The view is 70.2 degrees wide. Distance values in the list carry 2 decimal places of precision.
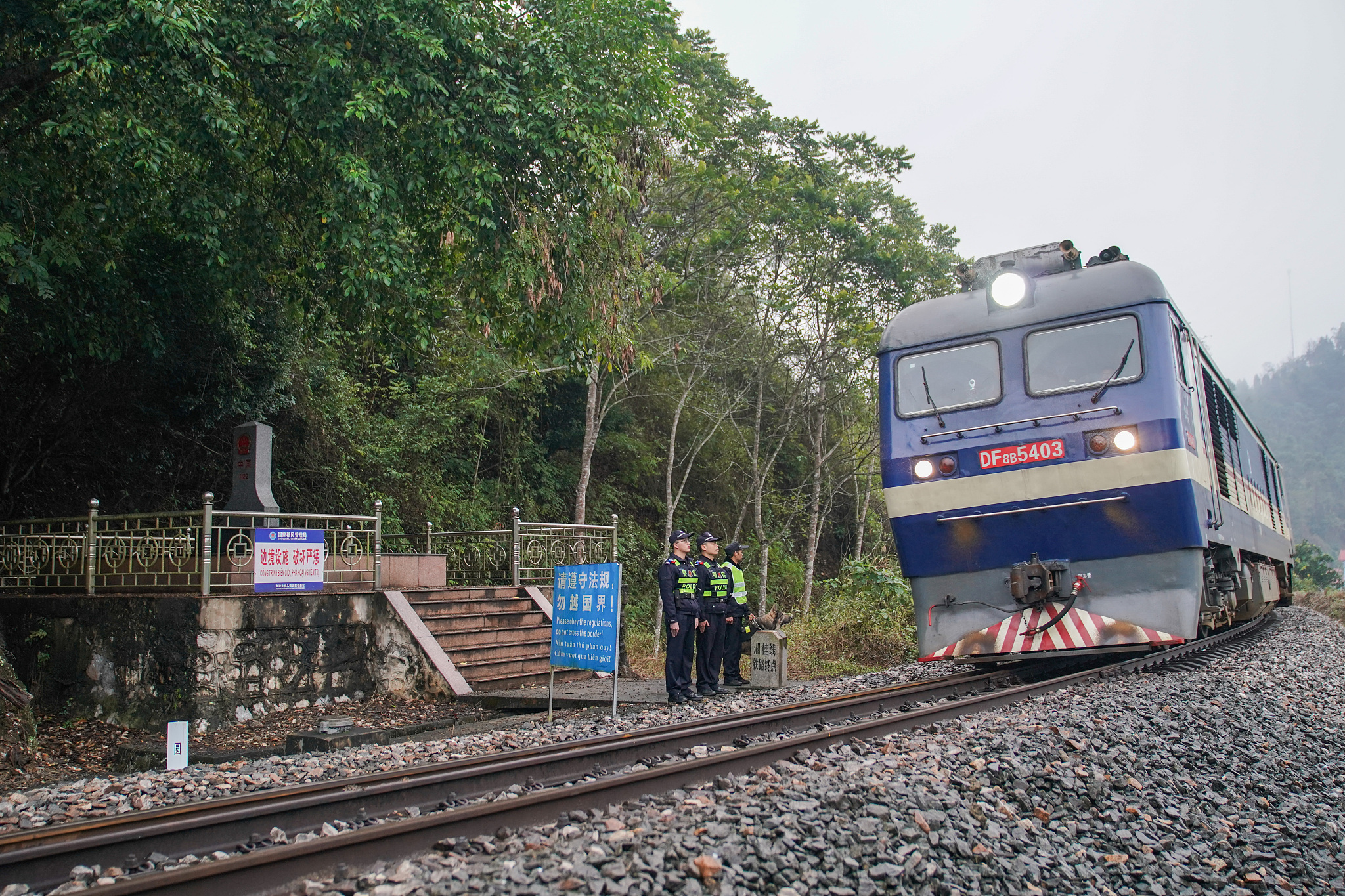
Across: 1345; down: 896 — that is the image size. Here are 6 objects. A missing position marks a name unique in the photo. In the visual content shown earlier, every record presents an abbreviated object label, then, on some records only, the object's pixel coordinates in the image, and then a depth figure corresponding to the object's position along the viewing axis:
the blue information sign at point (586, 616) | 8.44
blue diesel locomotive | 7.73
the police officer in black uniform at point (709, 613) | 9.59
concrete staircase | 11.12
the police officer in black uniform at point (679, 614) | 9.07
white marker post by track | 6.45
